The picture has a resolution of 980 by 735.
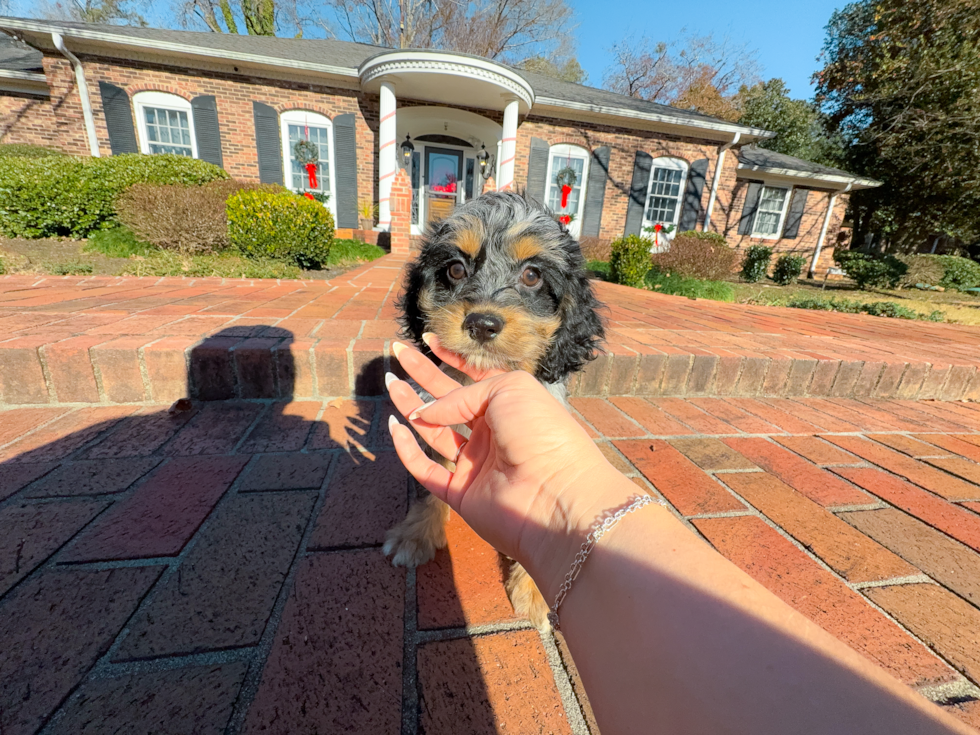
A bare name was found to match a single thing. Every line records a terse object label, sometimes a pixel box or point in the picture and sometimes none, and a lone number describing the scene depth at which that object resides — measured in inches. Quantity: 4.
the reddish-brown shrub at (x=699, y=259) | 401.7
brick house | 490.3
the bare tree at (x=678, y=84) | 1149.7
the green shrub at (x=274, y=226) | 289.1
